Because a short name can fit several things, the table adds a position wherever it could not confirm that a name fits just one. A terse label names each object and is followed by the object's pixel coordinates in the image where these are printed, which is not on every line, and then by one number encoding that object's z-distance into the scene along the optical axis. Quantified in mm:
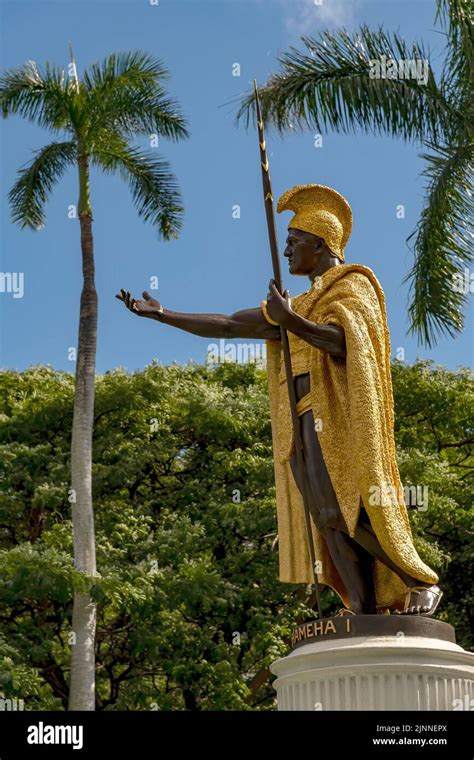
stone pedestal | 7105
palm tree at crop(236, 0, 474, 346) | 13320
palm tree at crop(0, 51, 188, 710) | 16625
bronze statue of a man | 7727
